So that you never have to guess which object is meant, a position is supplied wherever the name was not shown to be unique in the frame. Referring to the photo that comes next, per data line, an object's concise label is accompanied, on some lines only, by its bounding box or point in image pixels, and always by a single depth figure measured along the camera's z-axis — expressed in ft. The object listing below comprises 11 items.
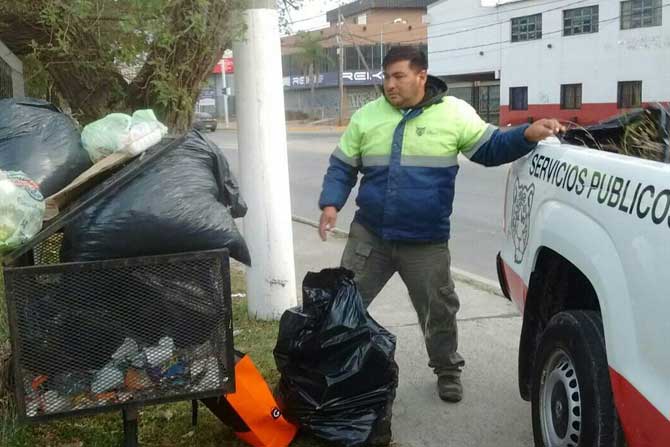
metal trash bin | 8.69
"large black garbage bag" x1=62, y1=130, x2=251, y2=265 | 8.93
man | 12.51
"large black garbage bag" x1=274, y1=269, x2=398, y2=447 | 11.05
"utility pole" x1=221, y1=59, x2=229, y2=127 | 160.65
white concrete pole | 16.33
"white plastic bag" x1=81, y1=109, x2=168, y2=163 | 10.12
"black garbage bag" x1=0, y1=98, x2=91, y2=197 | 10.12
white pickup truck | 6.66
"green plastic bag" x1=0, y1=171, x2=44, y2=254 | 8.63
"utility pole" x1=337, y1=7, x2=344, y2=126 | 167.78
